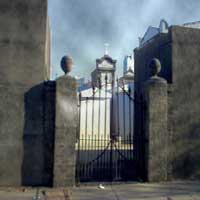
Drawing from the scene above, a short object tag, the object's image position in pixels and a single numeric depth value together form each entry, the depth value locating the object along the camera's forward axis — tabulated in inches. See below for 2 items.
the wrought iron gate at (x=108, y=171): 280.1
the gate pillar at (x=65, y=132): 250.2
